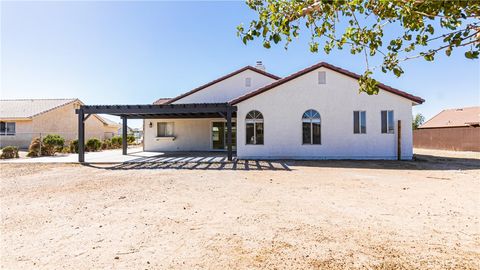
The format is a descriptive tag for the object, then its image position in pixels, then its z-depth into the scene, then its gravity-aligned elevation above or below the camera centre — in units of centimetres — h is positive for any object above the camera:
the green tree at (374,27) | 255 +135
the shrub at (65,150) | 1934 -87
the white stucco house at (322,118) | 1307 +99
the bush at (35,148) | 1645 -59
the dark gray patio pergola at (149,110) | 1338 +158
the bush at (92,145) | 2067 -54
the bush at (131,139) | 3344 -9
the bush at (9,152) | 1518 -81
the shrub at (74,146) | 1966 -58
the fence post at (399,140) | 1295 -21
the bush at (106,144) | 2388 -54
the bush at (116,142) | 2561 -37
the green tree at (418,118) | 5303 +389
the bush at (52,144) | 1733 -39
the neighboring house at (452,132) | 1925 +28
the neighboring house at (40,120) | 2456 +208
